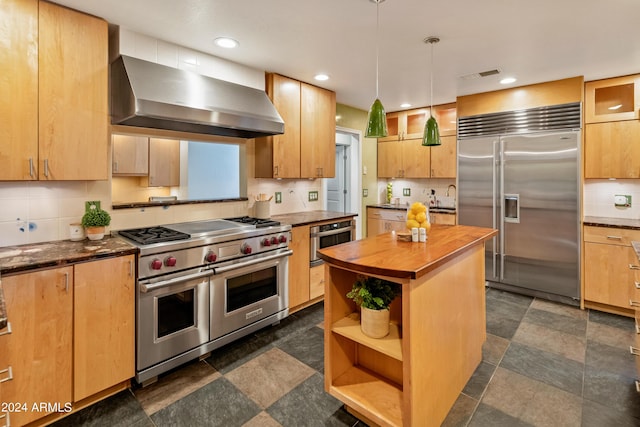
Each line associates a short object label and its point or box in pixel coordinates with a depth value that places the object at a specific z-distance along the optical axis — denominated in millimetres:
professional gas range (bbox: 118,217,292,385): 2123
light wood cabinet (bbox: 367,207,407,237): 4824
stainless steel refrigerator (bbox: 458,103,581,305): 3486
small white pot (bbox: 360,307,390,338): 1688
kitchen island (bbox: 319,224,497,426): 1517
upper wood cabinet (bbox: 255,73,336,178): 3311
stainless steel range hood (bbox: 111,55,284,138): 2217
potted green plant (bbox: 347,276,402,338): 1691
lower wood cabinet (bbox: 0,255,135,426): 1676
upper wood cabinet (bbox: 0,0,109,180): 1877
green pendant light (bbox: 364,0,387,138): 2244
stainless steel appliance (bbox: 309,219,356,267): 3373
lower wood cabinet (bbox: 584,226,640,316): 3152
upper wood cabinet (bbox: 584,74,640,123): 3297
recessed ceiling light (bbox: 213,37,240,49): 2533
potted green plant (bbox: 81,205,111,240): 2197
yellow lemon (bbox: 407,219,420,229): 2182
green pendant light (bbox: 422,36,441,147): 2631
